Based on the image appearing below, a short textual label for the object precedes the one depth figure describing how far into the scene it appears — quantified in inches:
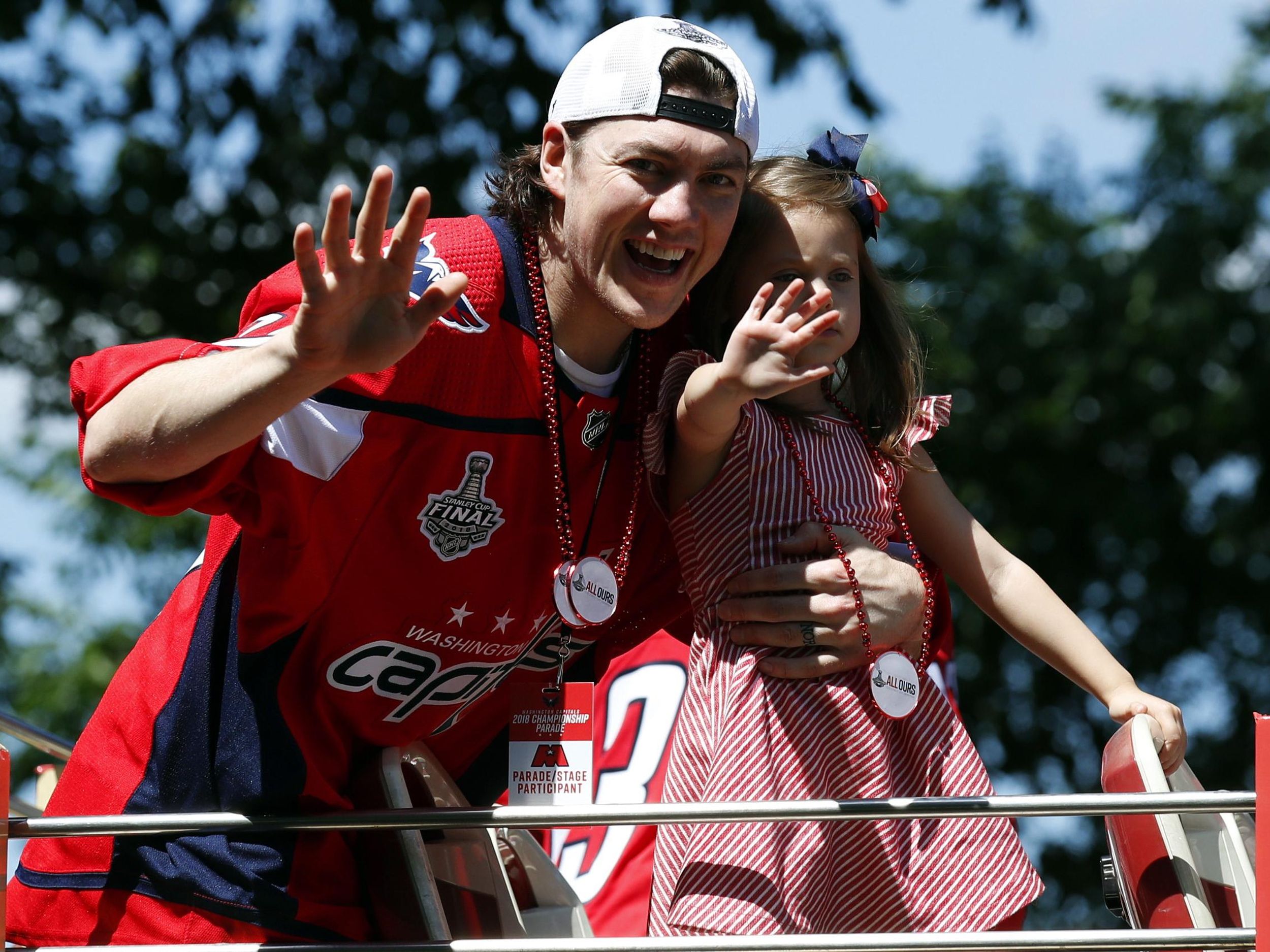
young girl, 186.7
